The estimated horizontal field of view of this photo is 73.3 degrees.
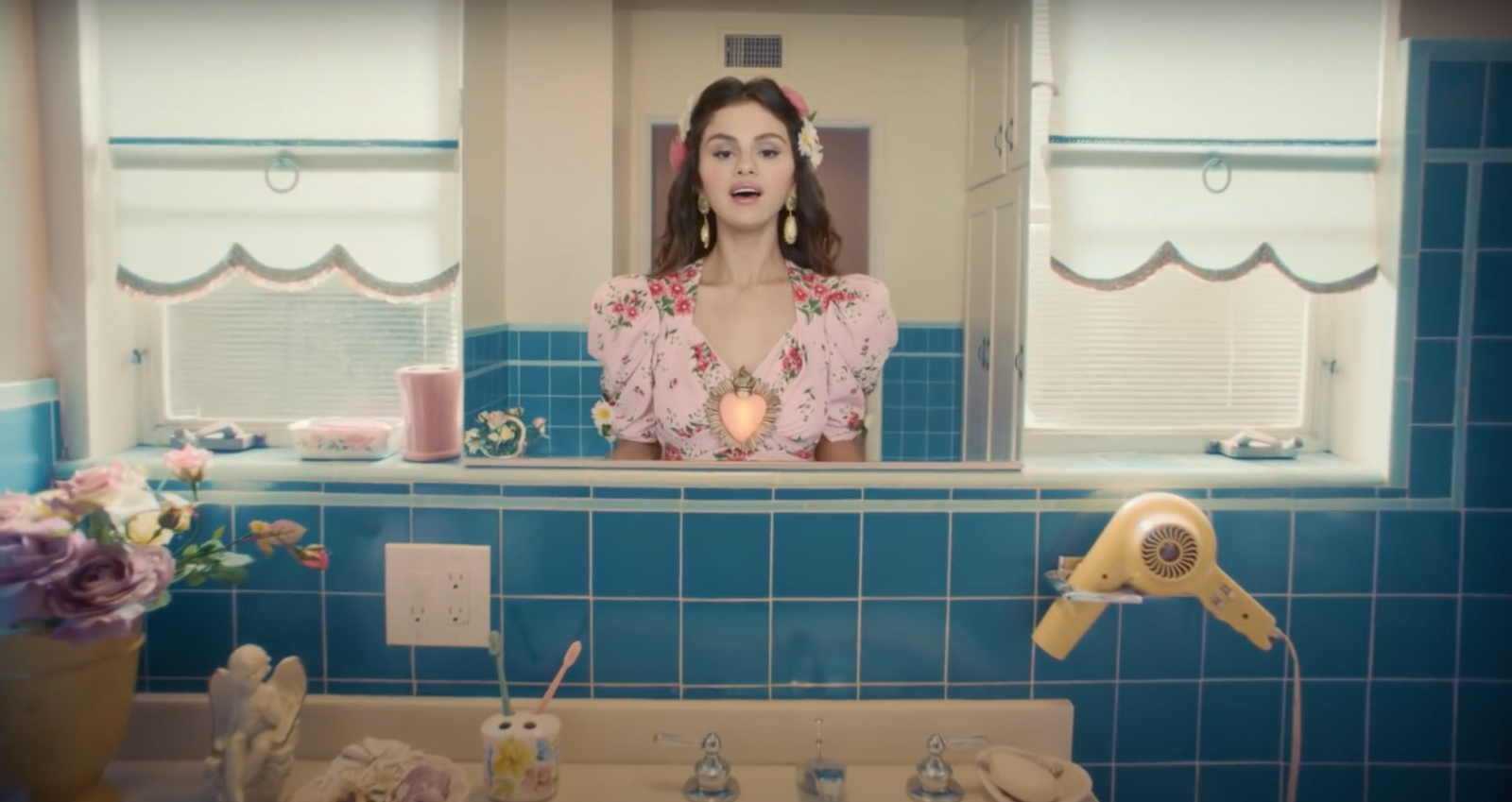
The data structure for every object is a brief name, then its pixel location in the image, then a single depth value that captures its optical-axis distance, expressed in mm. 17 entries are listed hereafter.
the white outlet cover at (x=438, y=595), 1146
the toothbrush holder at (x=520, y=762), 1019
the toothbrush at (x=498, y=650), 1066
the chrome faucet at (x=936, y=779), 1045
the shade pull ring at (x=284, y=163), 1210
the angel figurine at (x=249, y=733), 967
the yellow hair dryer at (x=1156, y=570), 1078
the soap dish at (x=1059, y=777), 1033
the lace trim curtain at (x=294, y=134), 1190
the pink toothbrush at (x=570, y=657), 1072
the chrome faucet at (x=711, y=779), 1044
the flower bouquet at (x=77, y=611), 921
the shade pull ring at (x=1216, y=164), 1180
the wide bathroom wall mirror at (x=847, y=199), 1130
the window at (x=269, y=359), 1256
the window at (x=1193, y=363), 1200
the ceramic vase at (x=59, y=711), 941
